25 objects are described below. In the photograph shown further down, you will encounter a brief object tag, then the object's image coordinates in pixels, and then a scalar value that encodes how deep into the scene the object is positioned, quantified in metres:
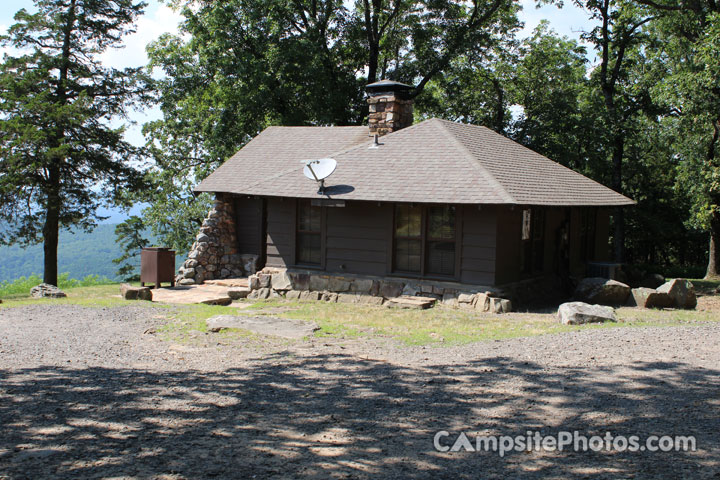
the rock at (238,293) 15.31
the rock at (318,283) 14.88
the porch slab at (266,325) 9.50
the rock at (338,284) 14.62
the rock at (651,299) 13.41
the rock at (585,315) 10.51
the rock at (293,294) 15.11
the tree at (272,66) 24.14
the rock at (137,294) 14.20
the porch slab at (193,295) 14.39
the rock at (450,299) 13.14
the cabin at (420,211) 13.10
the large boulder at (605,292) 14.04
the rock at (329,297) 14.65
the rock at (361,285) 14.32
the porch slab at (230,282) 17.42
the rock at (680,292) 13.60
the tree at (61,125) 19.81
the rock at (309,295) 14.84
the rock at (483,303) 12.63
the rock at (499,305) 12.52
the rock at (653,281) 18.56
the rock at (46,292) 15.29
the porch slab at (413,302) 13.08
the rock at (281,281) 15.27
